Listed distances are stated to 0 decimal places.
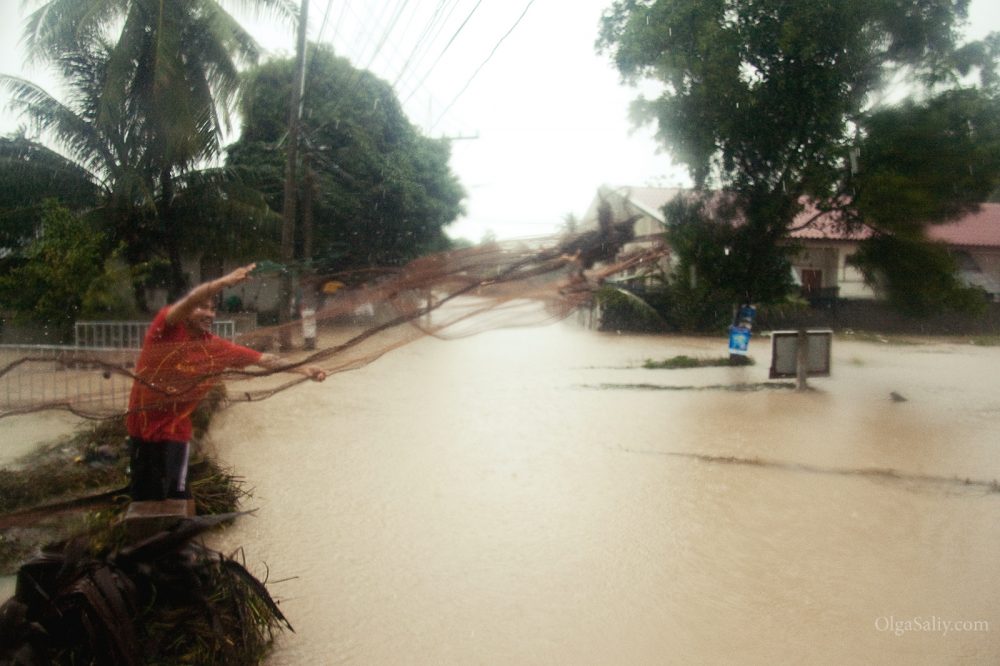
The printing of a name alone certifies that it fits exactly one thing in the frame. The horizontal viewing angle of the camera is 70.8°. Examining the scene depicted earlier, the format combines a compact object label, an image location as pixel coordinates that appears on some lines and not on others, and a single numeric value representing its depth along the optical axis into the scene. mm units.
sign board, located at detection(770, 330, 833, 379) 10547
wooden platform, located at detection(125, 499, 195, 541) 3057
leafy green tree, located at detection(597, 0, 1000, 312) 8523
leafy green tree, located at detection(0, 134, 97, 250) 8664
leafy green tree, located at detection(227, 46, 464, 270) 12312
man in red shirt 3041
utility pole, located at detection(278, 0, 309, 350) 10836
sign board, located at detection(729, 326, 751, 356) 11266
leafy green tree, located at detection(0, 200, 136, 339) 8023
